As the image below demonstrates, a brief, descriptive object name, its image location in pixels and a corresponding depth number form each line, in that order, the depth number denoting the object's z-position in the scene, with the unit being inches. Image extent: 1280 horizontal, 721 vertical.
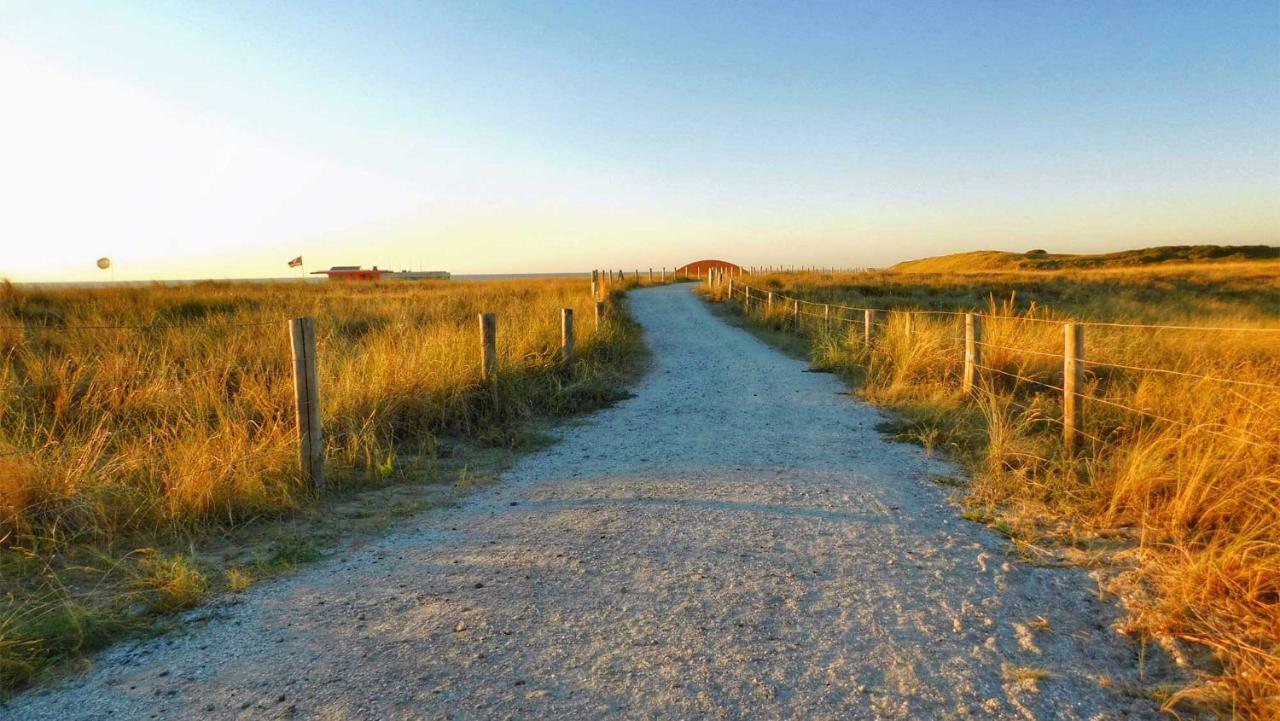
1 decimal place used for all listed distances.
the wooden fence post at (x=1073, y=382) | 247.4
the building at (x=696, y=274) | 1768.0
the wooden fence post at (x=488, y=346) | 325.4
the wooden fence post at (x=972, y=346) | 343.0
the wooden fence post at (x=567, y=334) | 421.7
